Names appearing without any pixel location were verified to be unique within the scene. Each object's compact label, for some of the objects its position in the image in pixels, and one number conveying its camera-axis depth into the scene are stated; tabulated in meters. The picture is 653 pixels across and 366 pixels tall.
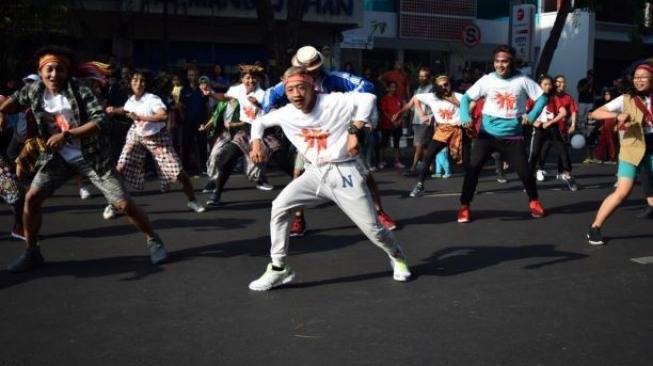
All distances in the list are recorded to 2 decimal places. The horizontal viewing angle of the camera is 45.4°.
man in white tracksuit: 5.51
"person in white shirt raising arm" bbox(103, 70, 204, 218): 8.82
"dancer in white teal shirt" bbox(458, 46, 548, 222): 8.36
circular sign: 18.45
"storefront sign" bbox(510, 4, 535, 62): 16.45
